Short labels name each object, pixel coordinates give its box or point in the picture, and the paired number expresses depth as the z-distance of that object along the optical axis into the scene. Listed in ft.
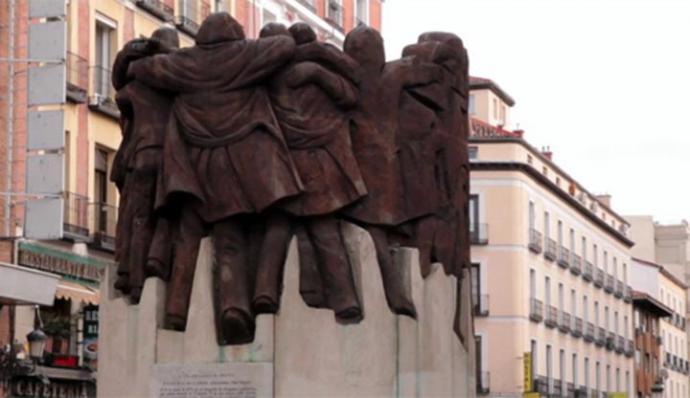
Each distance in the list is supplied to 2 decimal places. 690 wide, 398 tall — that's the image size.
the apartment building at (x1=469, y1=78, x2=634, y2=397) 232.73
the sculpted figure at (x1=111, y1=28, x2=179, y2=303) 54.95
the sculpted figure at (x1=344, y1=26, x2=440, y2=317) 53.83
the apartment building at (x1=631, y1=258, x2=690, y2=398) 330.13
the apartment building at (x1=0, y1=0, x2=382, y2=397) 104.63
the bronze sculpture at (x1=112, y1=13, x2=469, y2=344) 53.36
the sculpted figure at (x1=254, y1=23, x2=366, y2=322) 53.26
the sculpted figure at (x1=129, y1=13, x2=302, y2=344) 53.31
